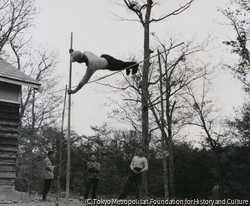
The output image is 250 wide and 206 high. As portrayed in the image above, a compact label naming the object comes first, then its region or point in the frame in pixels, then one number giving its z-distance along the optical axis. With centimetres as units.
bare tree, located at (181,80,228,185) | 2125
